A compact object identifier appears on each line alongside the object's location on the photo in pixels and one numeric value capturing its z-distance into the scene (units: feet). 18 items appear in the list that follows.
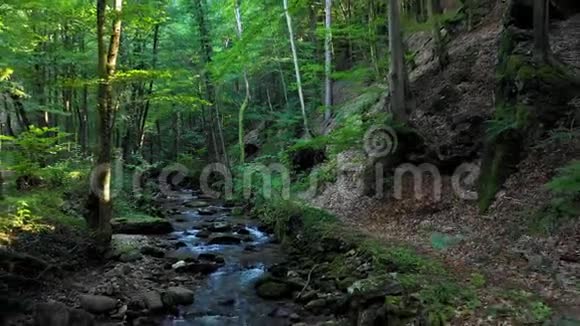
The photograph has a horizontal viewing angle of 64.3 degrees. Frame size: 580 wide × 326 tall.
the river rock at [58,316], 23.13
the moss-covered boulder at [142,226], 46.11
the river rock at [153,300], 27.94
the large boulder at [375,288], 22.77
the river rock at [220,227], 51.86
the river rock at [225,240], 46.34
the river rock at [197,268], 36.45
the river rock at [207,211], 64.31
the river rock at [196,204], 71.38
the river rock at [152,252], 39.60
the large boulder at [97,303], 26.40
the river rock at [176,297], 28.96
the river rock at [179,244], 44.23
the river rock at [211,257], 39.45
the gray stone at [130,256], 35.70
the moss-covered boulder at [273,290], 30.71
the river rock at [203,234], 49.03
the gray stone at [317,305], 27.48
